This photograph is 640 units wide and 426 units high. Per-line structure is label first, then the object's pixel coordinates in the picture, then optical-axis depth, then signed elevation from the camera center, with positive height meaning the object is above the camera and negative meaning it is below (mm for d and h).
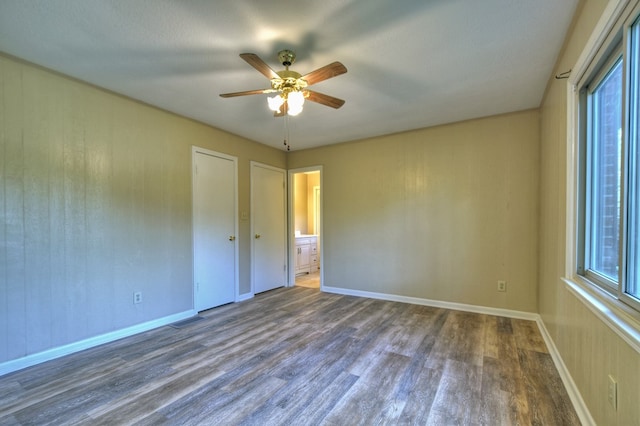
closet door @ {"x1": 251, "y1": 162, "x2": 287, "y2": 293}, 4539 -334
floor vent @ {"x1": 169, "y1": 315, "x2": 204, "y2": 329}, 3189 -1354
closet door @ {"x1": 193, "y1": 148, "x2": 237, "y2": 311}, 3645 -288
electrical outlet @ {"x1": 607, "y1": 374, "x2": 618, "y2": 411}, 1230 -839
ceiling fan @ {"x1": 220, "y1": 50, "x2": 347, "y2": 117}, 1939 +948
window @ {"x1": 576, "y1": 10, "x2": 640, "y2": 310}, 1236 +191
